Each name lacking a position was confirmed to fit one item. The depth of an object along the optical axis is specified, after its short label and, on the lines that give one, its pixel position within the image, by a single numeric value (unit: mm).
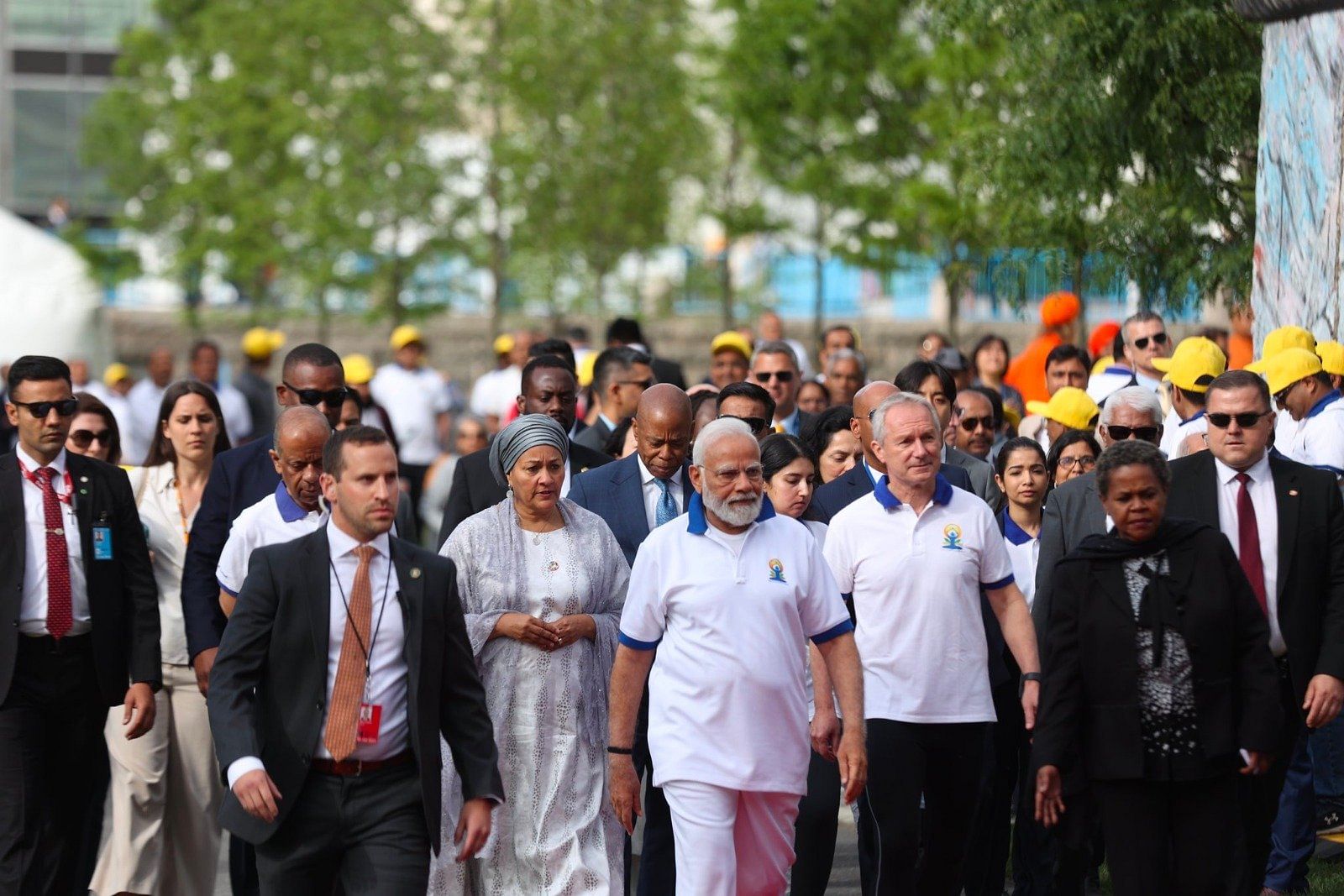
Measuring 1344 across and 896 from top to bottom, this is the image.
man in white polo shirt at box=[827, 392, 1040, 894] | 16406
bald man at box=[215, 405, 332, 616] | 16984
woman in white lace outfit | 16125
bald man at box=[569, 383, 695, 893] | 17812
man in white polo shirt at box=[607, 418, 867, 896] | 15094
